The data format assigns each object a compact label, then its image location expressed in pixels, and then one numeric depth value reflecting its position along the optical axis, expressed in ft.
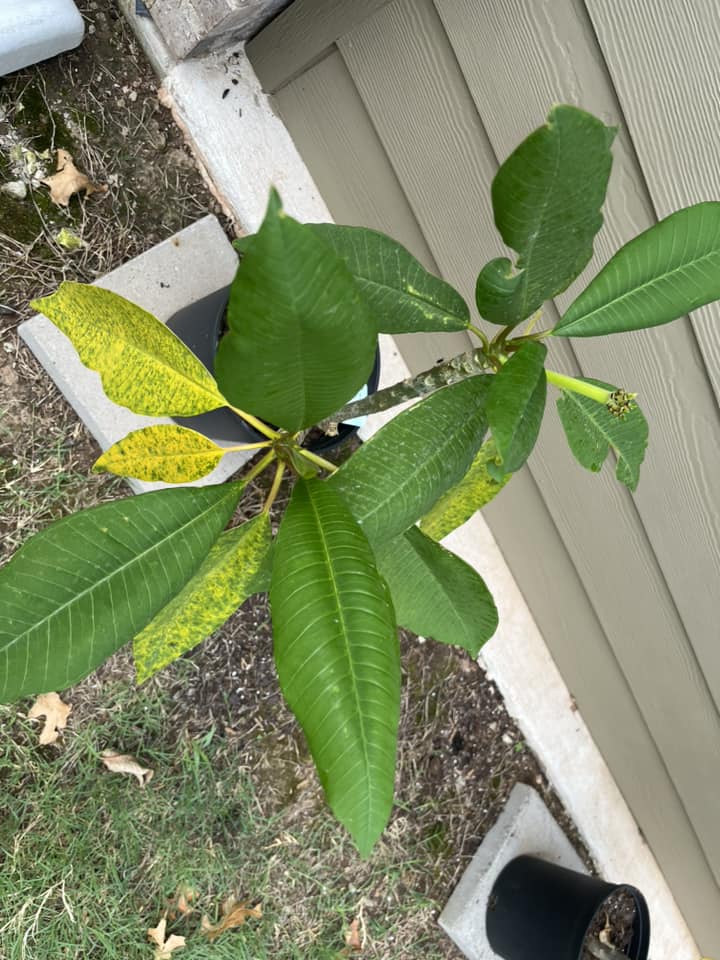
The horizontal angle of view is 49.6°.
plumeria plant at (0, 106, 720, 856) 2.18
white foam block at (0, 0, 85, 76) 4.76
